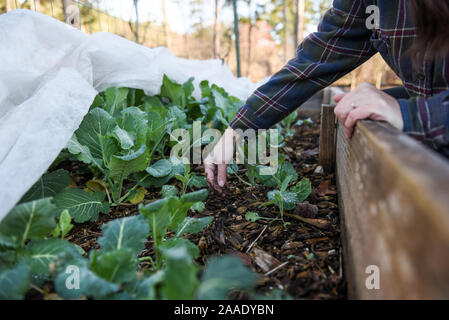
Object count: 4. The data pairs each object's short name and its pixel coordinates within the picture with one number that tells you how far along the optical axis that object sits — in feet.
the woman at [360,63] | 2.28
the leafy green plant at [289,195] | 3.73
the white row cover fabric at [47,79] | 3.25
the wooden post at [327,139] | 5.49
